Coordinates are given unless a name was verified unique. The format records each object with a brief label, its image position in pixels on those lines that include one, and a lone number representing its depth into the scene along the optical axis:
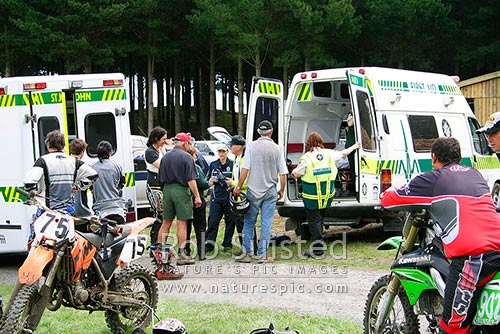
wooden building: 21.75
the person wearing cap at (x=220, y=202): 9.92
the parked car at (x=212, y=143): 22.22
